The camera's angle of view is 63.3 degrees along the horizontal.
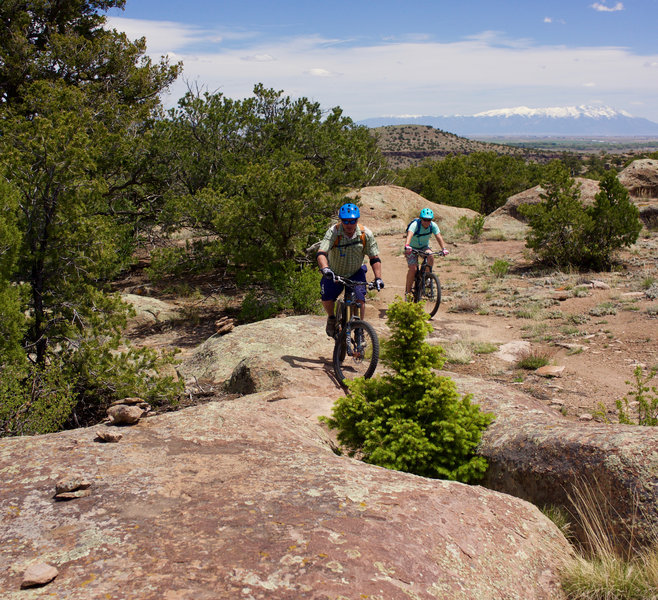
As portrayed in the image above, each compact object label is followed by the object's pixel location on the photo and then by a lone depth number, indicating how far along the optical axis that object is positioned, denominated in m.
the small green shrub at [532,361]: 7.54
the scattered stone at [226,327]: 8.60
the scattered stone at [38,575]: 2.24
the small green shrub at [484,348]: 8.33
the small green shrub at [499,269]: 13.91
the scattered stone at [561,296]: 11.06
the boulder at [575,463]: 3.16
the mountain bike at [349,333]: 6.21
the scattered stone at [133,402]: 5.22
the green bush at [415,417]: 4.05
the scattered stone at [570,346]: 8.10
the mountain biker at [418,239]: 9.39
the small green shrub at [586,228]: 13.62
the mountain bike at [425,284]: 9.80
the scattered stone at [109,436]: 3.84
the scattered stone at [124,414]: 4.20
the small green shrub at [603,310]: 9.63
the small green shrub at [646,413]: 4.62
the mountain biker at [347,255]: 6.23
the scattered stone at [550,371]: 7.16
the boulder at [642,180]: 22.64
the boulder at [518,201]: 22.74
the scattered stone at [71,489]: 3.00
